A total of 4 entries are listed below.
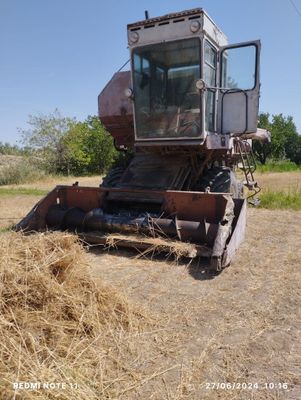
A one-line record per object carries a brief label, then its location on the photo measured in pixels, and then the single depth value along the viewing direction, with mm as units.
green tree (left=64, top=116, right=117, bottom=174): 26141
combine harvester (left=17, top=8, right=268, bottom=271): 4902
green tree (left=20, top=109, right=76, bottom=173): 25173
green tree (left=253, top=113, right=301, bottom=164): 42906
